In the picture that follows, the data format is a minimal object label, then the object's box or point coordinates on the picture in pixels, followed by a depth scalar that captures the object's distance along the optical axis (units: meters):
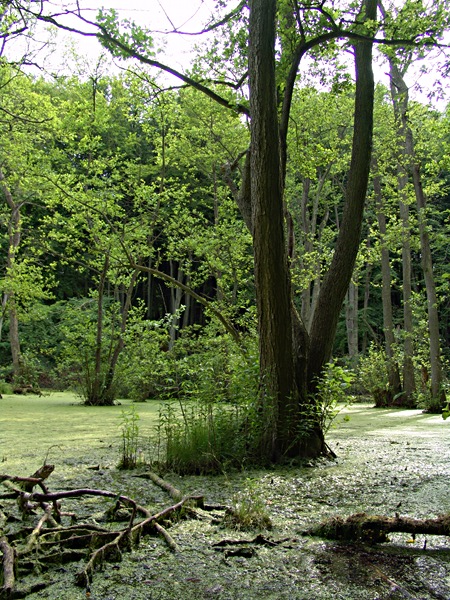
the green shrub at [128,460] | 3.46
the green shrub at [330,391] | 3.78
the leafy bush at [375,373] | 11.69
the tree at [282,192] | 3.65
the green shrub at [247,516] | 2.20
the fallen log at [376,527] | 2.05
